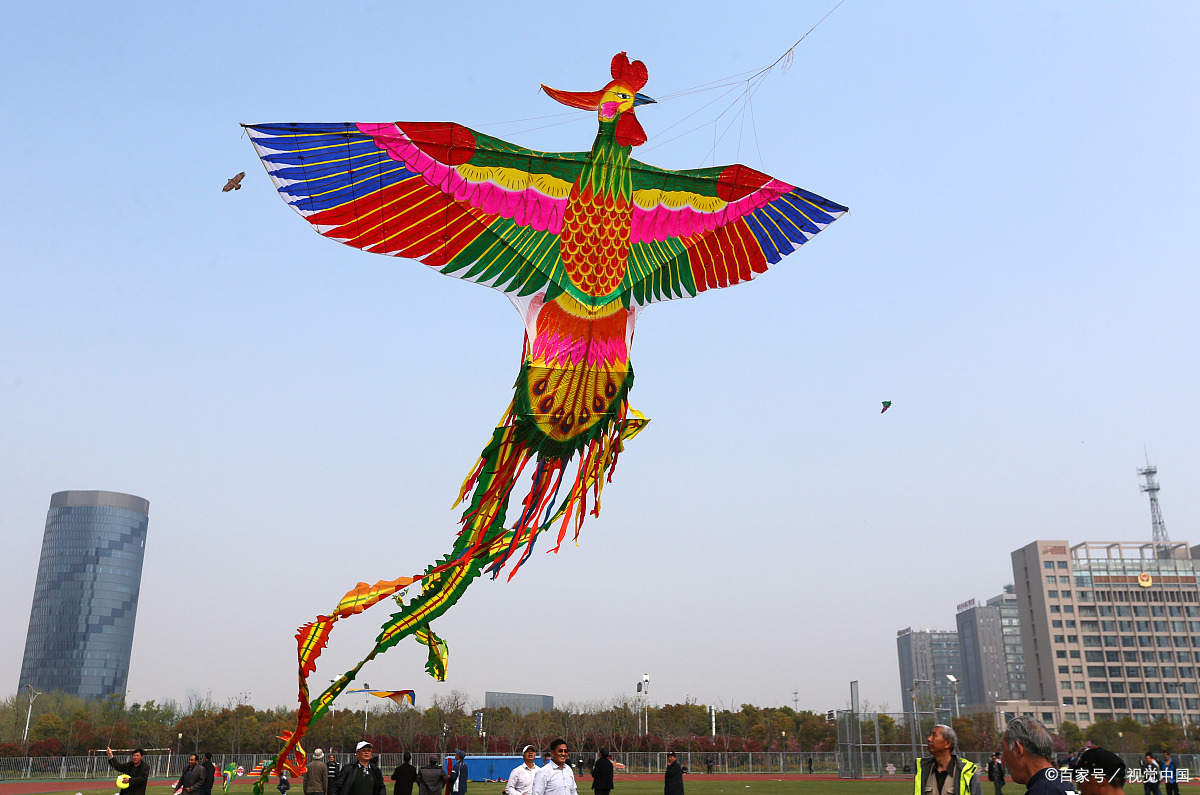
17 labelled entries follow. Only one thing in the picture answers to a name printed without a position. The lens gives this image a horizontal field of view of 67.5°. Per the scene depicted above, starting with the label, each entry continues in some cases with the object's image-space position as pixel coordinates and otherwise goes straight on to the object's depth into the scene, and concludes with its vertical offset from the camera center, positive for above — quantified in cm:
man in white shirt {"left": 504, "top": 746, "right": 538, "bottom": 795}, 929 -113
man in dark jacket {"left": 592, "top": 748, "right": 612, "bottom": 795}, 1405 -169
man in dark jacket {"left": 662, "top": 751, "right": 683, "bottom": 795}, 1441 -179
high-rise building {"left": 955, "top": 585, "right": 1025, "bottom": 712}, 16438 +225
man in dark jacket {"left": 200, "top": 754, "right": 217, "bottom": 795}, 1595 -183
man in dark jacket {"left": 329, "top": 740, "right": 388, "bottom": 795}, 982 -118
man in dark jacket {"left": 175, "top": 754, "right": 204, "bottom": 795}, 1534 -186
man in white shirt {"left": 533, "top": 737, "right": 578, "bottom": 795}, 872 -105
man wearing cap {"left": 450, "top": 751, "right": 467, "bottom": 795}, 1532 -183
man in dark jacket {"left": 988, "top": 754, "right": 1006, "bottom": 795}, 2134 -256
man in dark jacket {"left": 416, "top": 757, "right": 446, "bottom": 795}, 1203 -146
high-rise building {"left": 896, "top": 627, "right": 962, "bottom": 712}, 18152 -517
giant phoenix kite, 1093 +526
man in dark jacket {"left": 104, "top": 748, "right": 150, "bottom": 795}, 1141 -127
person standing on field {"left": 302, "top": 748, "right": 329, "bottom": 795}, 1393 -167
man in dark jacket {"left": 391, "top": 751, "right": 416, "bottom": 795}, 1212 -146
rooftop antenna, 10548 +1810
